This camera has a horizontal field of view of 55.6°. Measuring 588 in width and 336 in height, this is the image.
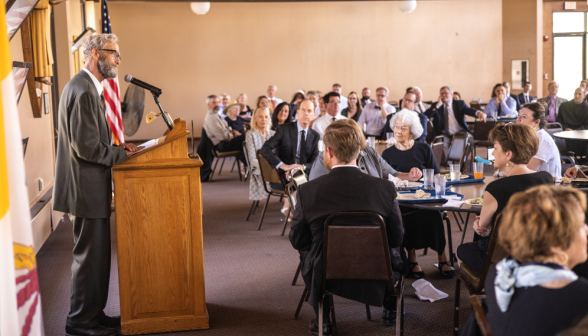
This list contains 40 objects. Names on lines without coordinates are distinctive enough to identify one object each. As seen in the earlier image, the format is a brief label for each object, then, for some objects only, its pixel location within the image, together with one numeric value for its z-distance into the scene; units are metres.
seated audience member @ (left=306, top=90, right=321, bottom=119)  10.58
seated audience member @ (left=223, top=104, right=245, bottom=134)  9.99
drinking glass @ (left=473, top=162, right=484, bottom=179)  4.16
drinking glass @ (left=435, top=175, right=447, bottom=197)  3.60
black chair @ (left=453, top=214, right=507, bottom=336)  2.66
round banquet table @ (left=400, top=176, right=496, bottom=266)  3.29
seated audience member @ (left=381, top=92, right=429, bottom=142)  8.17
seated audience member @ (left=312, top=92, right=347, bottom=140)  7.27
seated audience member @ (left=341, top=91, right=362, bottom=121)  10.55
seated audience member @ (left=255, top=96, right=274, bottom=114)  9.07
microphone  3.11
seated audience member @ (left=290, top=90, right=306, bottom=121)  10.37
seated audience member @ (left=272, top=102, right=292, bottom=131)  7.78
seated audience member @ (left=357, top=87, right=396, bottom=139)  9.38
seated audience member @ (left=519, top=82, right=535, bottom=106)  14.04
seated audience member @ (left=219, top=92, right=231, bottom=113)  12.92
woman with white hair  4.29
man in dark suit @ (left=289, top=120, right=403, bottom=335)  2.72
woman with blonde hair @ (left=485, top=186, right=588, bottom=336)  1.49
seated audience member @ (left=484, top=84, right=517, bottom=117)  11.20
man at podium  3.01
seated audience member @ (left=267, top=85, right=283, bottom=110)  13.21
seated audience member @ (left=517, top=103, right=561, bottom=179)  4.39
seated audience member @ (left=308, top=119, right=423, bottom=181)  4.01
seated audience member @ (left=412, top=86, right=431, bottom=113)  9.60
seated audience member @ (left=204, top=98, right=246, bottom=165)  9.46
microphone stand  3.17
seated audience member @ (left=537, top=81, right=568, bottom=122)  11.48
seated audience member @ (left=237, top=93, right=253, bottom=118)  12.11
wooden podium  3.15
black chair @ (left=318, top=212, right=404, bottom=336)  2.64
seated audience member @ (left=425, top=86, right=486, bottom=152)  9.52
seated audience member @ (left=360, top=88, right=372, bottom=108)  13.62
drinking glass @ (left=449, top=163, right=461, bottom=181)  4.11
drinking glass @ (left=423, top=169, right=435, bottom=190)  3.91
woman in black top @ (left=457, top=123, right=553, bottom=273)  2.82
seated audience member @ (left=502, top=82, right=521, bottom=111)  12.34
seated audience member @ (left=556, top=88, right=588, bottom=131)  9.55
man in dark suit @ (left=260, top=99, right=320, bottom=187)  6.04
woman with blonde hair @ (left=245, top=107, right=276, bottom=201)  6.52
